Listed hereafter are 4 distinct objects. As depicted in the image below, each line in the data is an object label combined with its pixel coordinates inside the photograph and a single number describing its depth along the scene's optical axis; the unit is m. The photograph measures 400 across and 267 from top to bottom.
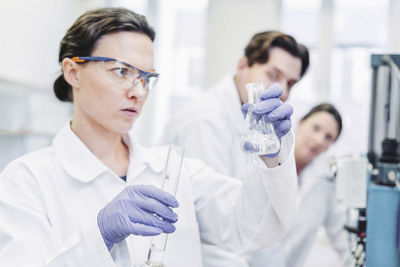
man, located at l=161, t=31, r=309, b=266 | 1.61
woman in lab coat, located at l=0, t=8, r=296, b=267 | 0.92
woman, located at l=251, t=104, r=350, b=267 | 2.13
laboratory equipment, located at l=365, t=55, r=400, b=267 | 1.14
